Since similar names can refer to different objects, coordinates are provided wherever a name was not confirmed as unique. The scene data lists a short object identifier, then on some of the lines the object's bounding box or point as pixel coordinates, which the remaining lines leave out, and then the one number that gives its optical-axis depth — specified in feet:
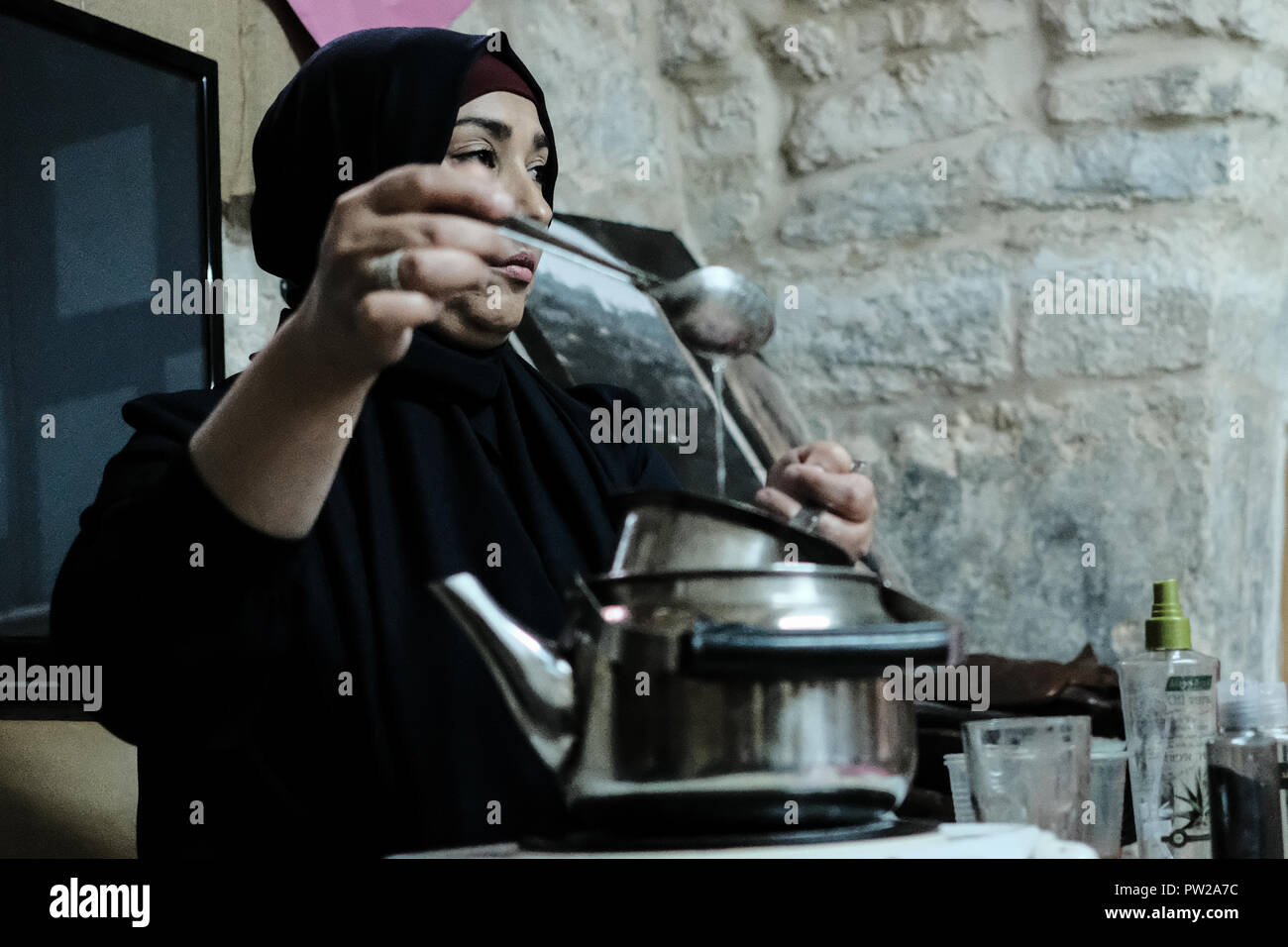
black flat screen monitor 3.18
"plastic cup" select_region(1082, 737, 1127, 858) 2.76
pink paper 4.36
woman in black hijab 2.08
